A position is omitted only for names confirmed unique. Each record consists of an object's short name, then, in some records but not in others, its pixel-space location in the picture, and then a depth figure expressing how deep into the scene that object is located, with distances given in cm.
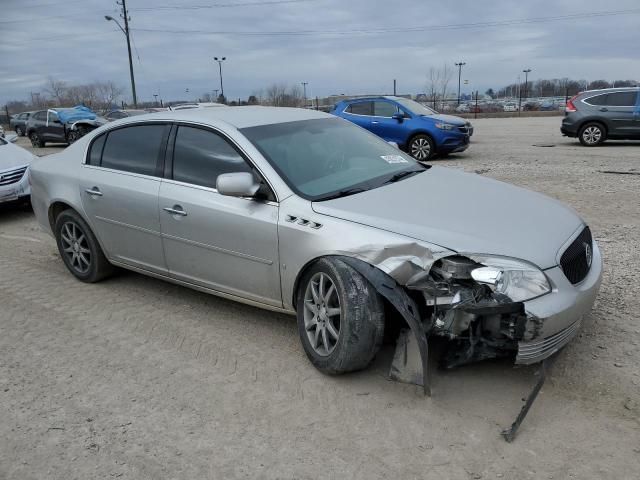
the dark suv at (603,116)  1394
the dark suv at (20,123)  3435
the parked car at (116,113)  2246
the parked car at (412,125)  1314
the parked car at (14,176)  816
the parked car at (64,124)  2112
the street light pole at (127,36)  3632
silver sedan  304
